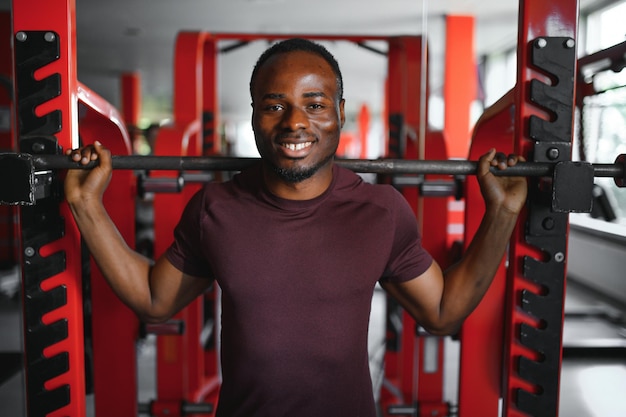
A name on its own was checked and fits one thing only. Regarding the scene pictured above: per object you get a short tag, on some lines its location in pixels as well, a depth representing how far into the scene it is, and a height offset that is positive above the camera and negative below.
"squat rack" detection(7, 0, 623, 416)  1.25 -0.15
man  1.18 -0.16
